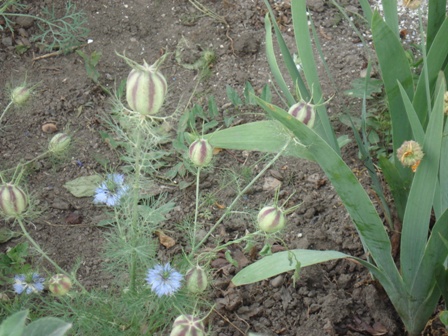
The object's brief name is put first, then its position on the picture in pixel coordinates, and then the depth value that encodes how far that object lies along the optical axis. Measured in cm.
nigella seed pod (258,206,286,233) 145
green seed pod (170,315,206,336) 131
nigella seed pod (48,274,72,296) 153
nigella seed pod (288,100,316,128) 146
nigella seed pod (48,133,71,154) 177
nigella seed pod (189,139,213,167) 147
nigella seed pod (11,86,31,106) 180
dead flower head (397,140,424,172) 158
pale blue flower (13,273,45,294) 165
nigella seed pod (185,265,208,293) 149
